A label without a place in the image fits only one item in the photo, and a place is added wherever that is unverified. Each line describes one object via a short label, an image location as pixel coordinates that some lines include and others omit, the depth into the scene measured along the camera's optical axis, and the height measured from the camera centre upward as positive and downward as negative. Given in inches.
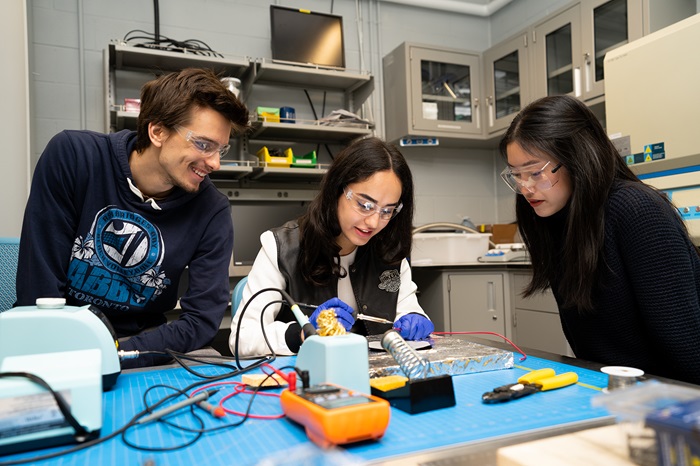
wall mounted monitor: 124.6 +51.7
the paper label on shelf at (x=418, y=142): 139.7 +26.6
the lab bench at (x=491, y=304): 106.2 -16.1
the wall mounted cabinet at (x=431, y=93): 134.1 +40.0
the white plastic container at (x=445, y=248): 120.2 -3.0
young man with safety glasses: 50.6 +3.1
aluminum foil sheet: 33.9 -9.0
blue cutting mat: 21.9 -9.5
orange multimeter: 21.6 -7.9
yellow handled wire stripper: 28.7 -9.4
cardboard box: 132.0 -0.1
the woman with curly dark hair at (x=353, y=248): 54.8 -1.1
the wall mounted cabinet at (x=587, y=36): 102.7 +44.1
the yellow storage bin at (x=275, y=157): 114.0 +19.3
